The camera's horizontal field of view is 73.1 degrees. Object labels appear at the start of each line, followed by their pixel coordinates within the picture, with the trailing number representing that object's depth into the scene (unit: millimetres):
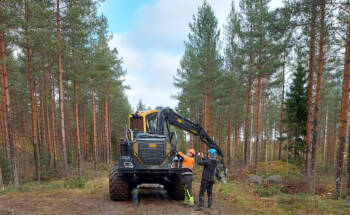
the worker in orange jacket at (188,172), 8156
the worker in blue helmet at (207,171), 7648
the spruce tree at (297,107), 20016
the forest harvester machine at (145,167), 7828
